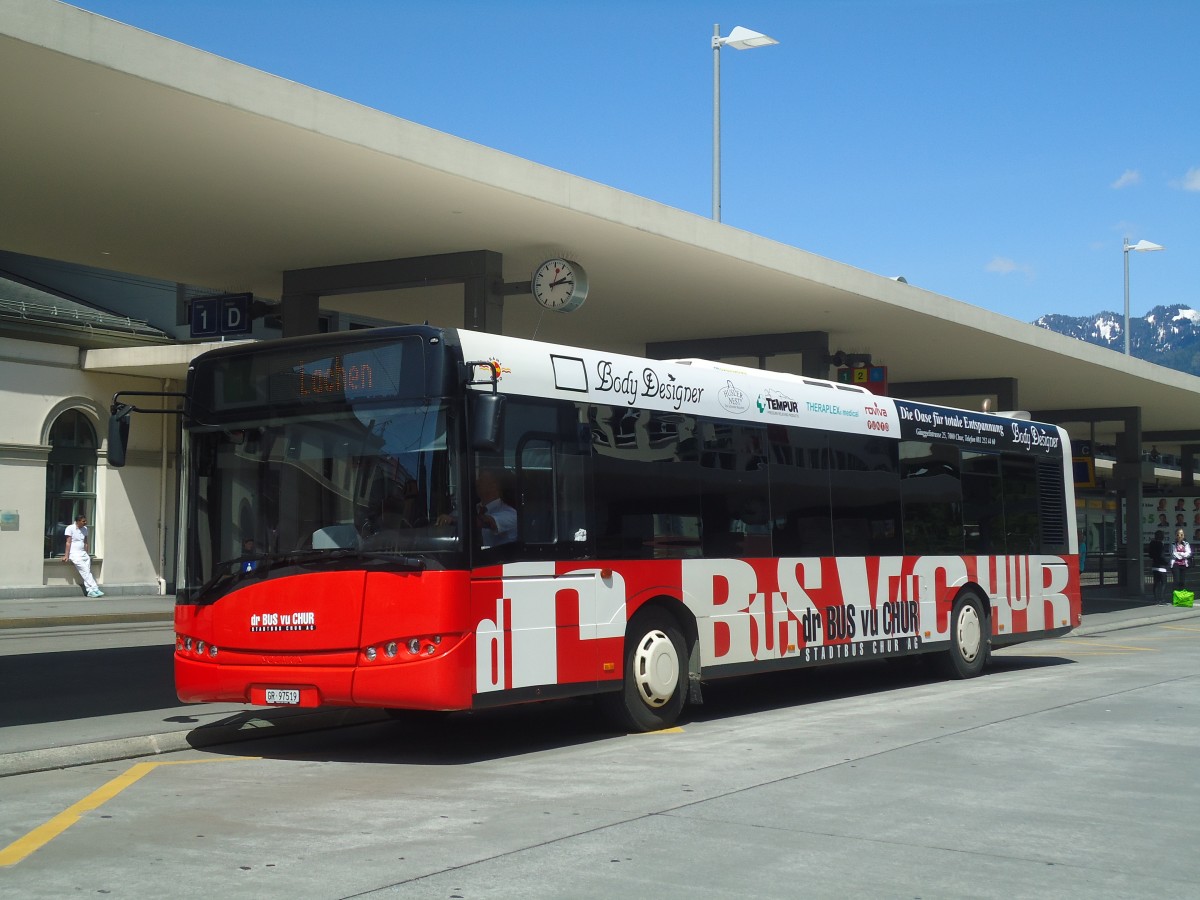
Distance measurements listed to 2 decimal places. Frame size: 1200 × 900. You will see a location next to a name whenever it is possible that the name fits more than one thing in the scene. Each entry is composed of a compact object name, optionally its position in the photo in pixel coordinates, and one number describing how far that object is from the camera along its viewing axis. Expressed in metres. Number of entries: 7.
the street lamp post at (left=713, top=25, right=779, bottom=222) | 22.81
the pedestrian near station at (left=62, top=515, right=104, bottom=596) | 30.14
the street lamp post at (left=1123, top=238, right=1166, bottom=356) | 45.28
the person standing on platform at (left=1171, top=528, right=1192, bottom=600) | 37.44
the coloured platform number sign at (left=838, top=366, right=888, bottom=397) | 23.45
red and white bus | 9.74
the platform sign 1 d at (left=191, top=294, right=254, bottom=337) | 18.12
